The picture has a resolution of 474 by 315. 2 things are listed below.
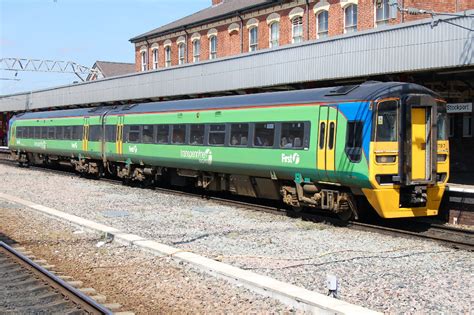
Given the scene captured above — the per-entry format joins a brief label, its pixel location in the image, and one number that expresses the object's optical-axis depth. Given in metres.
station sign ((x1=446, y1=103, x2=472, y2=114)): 15.76
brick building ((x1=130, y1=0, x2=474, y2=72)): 28.25
